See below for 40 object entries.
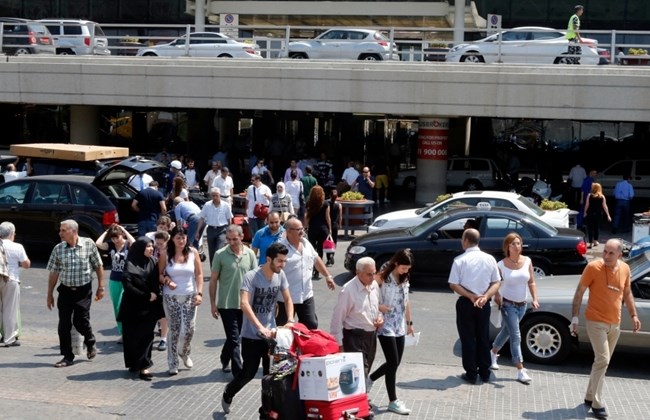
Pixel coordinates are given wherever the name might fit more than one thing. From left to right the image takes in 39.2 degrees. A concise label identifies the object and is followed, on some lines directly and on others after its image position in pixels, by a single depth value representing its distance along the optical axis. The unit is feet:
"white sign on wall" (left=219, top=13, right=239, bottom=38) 114.21
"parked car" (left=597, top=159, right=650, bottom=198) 89.71
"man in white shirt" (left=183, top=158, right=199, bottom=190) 75.51
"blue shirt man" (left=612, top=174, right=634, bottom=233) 70.28
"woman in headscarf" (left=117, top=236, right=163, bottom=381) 30.41
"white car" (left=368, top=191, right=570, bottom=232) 56.59
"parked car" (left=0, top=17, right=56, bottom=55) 95.55
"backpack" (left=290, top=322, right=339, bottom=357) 24.26
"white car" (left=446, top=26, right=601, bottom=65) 82.33
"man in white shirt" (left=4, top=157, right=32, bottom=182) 64.75
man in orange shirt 27.91
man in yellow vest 81.76
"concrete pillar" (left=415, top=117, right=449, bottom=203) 84.64
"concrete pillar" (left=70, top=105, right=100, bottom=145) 93.15
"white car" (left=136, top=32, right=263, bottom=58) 90.94
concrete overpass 77.61
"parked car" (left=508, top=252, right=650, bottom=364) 33.91
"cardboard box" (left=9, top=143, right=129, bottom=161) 58.95
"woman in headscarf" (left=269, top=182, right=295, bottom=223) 55.12
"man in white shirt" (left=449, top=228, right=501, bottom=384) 30.27
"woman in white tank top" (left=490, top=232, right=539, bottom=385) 31.55
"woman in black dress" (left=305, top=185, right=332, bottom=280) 49.01
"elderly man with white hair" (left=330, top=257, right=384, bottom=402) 26.84
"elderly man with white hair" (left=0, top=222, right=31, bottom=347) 34.73
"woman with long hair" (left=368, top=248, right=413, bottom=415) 27.68
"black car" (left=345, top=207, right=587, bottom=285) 48.32
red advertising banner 84.48
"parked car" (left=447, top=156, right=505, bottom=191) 94.48
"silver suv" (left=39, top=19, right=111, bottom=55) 92.48
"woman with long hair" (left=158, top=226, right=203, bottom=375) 30.14
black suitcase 23.95
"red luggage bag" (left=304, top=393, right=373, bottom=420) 23.85
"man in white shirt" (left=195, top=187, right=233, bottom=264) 45.57
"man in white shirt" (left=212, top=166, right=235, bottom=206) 62.08
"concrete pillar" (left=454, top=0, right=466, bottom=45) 109.91
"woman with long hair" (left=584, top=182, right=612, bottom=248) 63.98
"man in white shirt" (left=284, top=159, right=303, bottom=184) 68.33
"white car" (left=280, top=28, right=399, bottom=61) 91.91
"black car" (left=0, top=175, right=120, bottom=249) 52.06
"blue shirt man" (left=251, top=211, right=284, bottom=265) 33.83
